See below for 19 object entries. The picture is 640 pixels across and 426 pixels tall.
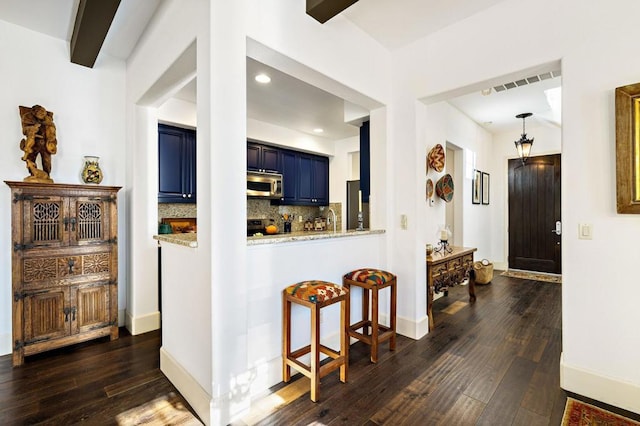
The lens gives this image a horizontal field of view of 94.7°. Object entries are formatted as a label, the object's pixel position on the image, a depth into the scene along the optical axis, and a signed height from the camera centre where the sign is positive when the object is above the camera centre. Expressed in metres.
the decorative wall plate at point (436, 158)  3.83 +0.70
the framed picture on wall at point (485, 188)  5.76 +0.47
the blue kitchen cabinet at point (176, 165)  3.75 +0.65
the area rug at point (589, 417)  1.67 -1.20
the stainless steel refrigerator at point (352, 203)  5.85 +0.20
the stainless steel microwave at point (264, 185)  4.71 +0.48
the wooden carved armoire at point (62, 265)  2.36 -0.43
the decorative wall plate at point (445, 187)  3.98 +0.34
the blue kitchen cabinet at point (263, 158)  4.79 +0.94
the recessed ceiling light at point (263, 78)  3.20 +1.49
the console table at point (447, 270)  3.08 -0.69
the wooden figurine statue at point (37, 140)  2.48 +0.65
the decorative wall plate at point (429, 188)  3.77 +0.31
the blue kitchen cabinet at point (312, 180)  5.62 +0.66
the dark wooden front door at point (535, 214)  5.57 -0.05
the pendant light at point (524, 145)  4.81 +1.08
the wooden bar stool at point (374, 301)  2.35 -0.73
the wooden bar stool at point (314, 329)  1.90 -0.79
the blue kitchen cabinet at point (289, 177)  5.31 +0.66
